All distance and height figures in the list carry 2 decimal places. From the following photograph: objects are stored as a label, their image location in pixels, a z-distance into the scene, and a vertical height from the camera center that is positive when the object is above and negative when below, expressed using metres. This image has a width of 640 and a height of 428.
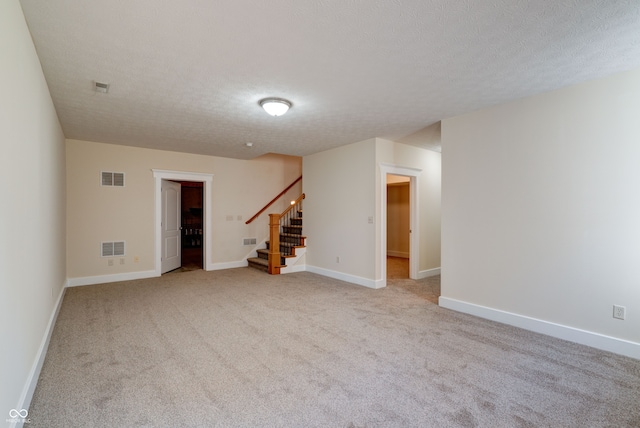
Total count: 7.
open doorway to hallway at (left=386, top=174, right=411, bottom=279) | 8.62 -0.21
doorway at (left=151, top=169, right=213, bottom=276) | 6.00 +0.19
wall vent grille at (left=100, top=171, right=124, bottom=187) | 5.46 +0.66
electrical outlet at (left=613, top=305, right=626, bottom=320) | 2.76 -0.91
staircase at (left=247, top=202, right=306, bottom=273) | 6.48 -0.70
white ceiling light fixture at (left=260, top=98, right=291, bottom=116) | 3.33 +1.22
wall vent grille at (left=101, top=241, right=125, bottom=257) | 5.48 -0.64
